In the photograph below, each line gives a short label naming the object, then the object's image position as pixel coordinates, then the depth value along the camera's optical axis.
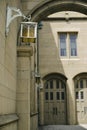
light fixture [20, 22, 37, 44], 6.34
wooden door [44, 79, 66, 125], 20.02
